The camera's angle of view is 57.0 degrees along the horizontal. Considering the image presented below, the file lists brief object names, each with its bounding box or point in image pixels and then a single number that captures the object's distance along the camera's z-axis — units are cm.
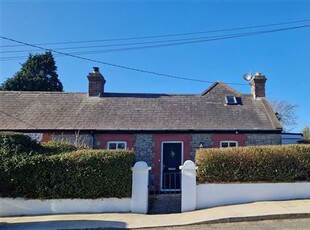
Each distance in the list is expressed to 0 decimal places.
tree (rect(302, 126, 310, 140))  3901
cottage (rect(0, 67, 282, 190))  1394
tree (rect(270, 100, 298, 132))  4194
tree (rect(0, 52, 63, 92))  2862
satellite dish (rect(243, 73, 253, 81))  1782
